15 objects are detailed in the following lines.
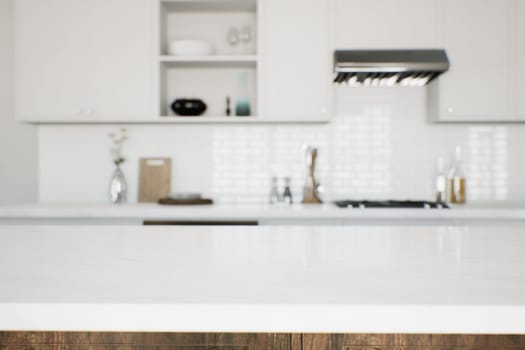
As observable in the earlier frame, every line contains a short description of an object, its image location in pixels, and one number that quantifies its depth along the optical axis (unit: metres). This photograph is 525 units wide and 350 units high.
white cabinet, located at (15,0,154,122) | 2.97
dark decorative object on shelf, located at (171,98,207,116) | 3.12
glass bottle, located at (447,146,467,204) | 3.12
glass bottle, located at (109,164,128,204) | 3.19
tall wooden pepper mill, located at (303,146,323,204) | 3.16
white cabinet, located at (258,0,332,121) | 2.96
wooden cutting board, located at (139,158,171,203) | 3.29
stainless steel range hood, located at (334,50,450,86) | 2.79
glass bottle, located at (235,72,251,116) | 3.15
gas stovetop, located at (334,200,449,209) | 2.82
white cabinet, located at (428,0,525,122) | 2.94
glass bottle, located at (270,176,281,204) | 3.20
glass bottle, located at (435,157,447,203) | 3.17
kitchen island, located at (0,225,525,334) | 0.65
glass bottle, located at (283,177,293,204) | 3.14
